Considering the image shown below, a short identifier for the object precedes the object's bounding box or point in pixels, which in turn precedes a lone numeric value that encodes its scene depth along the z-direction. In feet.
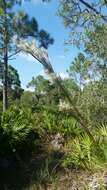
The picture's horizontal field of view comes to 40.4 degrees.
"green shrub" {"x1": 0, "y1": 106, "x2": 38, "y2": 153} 13.33
